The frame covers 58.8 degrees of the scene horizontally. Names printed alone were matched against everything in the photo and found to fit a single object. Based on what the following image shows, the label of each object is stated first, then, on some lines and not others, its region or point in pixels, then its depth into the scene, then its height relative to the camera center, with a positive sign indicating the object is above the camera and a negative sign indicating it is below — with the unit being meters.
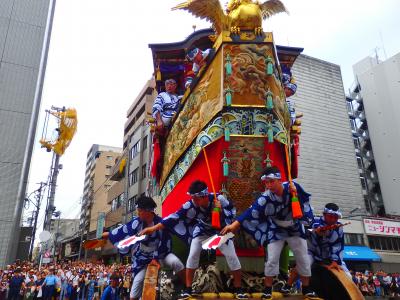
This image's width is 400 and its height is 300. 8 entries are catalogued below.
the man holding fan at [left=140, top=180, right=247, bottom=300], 4.23 +0.63
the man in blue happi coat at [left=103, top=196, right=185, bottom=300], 4.69 +0.40
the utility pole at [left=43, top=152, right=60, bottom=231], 21.00 +4.73
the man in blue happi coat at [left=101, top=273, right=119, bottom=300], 6.59 -0.26
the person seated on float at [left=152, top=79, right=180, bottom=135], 7.44 +3.31
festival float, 5.30 +2.36
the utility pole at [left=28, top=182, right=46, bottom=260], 24.57 +5.70
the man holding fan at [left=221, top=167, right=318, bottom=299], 4.16 +0.58
